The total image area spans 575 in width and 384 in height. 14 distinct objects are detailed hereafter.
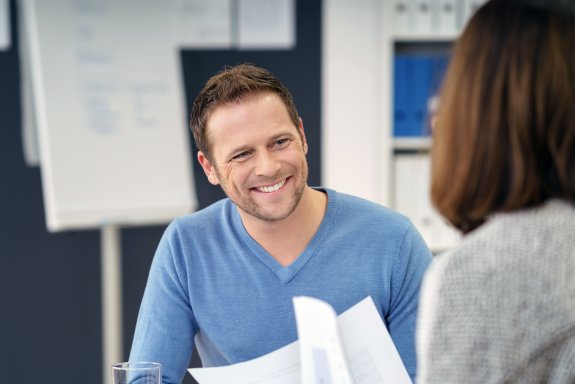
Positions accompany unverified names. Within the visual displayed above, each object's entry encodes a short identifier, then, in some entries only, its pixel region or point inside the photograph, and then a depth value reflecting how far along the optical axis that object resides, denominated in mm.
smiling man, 3271
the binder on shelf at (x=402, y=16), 6619
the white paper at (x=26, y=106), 6270
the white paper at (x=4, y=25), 6320
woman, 1661
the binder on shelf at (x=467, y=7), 6566
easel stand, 6371
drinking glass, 2553
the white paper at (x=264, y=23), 6945
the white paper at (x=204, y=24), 6793
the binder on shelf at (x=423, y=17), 6605
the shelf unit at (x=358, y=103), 6801
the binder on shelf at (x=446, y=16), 6574
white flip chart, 6012
